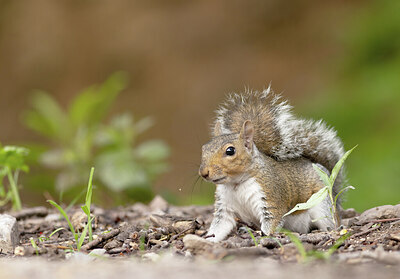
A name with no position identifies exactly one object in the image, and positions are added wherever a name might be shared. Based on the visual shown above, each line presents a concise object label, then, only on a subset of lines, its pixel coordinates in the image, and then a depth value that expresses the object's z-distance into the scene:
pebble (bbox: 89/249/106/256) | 6.26
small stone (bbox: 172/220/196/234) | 7.32
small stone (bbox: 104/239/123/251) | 6.65
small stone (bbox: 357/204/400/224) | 7.18
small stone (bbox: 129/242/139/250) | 6.65
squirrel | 7.42
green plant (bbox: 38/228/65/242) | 7.23
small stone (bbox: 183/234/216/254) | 5.69
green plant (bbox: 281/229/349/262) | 5.05
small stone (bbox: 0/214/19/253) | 6.70
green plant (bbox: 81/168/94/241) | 6.45
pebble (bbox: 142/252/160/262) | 5.67
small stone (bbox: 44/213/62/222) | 8.64
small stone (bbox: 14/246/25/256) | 6.23
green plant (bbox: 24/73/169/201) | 11.50
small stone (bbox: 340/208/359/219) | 8.60
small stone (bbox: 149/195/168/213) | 9.45
